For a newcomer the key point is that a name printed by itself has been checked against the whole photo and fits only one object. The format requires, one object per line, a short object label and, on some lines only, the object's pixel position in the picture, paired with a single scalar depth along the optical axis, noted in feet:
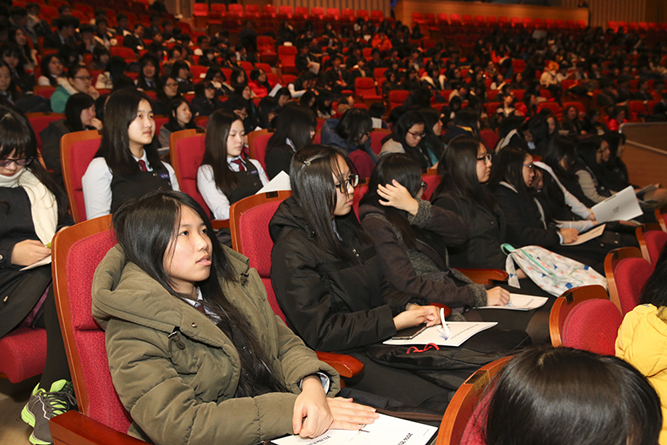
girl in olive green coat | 3.37
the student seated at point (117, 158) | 7.39
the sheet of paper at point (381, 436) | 3.47
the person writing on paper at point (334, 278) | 5.05
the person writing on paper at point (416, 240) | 6.28
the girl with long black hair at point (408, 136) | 12.18
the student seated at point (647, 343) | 3.91
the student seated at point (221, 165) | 9.18
